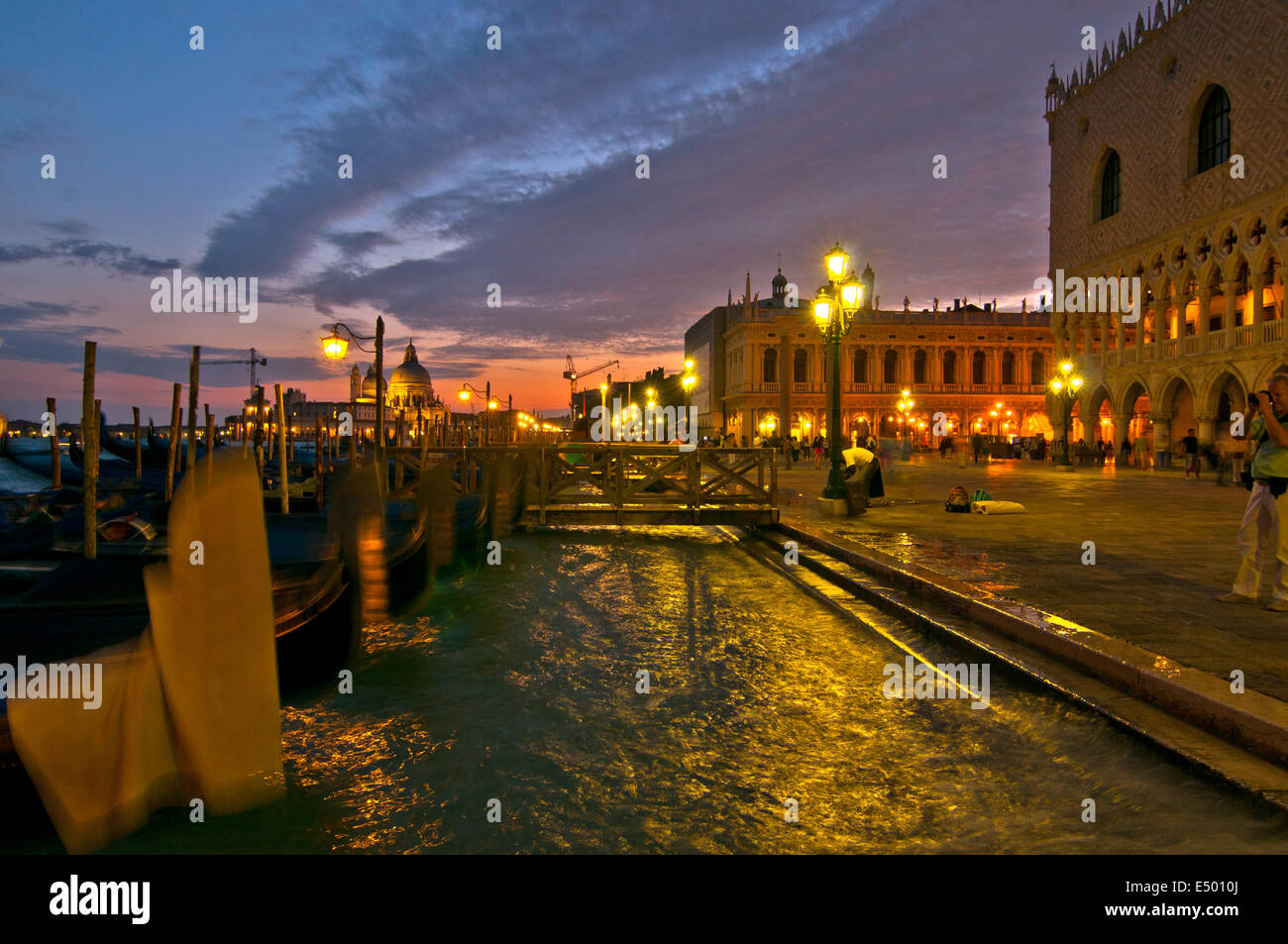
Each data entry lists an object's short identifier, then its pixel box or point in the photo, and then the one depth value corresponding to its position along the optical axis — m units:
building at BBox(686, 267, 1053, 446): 58.28
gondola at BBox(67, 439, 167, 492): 18.20
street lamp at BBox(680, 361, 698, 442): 32.91
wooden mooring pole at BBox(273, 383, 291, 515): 14.08
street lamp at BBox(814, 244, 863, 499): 12.83
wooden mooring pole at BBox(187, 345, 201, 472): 12.95
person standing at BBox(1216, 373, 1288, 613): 5.19
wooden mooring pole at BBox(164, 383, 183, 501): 13.59
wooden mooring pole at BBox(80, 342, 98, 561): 7.08
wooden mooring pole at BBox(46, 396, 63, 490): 14.74
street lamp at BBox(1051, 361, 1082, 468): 34.62
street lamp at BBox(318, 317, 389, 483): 17.45
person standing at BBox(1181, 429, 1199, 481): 23.13
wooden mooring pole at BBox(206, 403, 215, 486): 15.98
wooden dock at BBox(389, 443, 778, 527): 12.77
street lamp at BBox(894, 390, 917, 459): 54.31
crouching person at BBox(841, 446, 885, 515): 13.00
